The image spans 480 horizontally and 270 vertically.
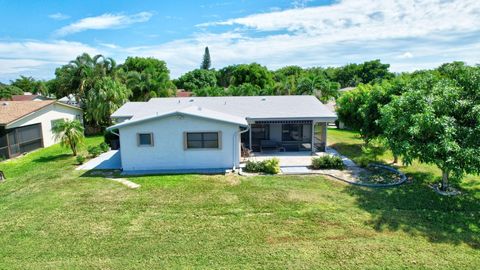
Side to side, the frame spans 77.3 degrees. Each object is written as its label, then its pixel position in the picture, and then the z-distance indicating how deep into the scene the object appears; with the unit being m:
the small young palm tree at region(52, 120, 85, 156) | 18.75
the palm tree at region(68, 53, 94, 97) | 29.97
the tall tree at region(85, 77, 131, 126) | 27.63
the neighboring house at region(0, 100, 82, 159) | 19.80
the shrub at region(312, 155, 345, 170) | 15.59
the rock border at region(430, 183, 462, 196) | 12.10
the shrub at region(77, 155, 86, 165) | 17.32
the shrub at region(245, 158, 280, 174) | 15.02
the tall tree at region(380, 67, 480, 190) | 10.62
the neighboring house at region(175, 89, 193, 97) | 50.00
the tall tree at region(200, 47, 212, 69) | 110.12
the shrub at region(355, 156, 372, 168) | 16.09
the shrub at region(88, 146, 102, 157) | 19.20
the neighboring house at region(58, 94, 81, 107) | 33.29
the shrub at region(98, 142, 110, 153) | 20.27
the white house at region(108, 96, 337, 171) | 15.23
